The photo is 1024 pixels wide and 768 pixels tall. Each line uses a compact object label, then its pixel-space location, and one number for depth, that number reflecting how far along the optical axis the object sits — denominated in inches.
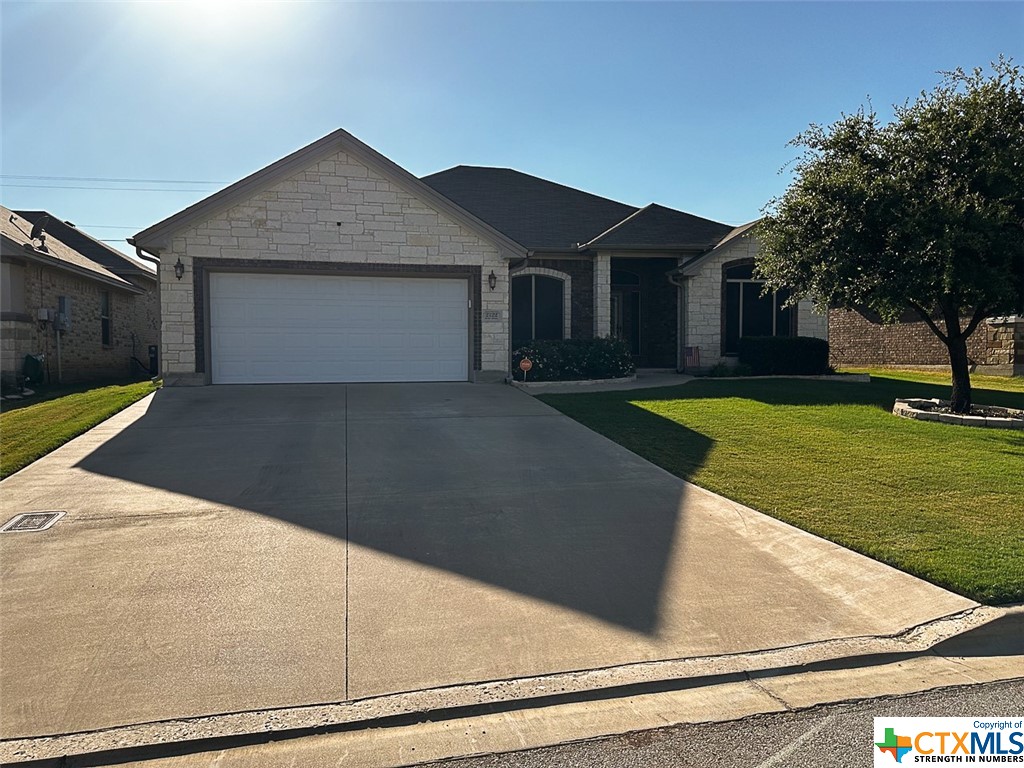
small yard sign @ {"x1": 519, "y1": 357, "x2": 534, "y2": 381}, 610.2
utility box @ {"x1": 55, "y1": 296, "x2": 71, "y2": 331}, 749.3
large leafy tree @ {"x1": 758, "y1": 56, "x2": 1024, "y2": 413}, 415.8
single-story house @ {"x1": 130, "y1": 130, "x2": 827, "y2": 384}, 585.6
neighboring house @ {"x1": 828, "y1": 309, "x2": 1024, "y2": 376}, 782.5
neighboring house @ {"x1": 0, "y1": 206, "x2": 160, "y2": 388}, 681.0
